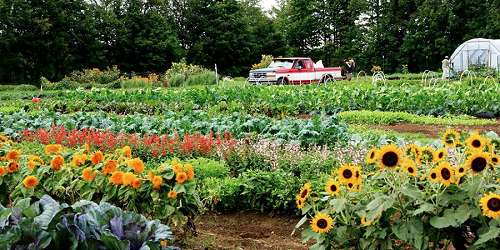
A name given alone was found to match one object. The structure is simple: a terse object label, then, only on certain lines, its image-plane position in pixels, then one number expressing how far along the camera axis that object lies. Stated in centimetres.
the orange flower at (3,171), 472
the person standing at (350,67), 3494
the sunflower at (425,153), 355
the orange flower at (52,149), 509
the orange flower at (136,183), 421
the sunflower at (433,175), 303
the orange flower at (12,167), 493
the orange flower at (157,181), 418
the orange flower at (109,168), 445
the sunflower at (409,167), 315
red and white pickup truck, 2788
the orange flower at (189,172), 428
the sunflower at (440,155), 331
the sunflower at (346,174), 329
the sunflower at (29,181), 443
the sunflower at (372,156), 316
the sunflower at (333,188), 334
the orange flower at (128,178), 423
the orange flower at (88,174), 445
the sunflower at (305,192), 353
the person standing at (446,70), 2805
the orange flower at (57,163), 473
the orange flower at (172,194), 417
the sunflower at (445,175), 298
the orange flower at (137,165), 429
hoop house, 3206
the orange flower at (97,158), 465
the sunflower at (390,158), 301
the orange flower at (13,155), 496
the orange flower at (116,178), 423
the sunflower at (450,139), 348
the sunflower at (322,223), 324
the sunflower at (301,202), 354
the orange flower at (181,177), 418
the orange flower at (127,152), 488
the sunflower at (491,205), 275
